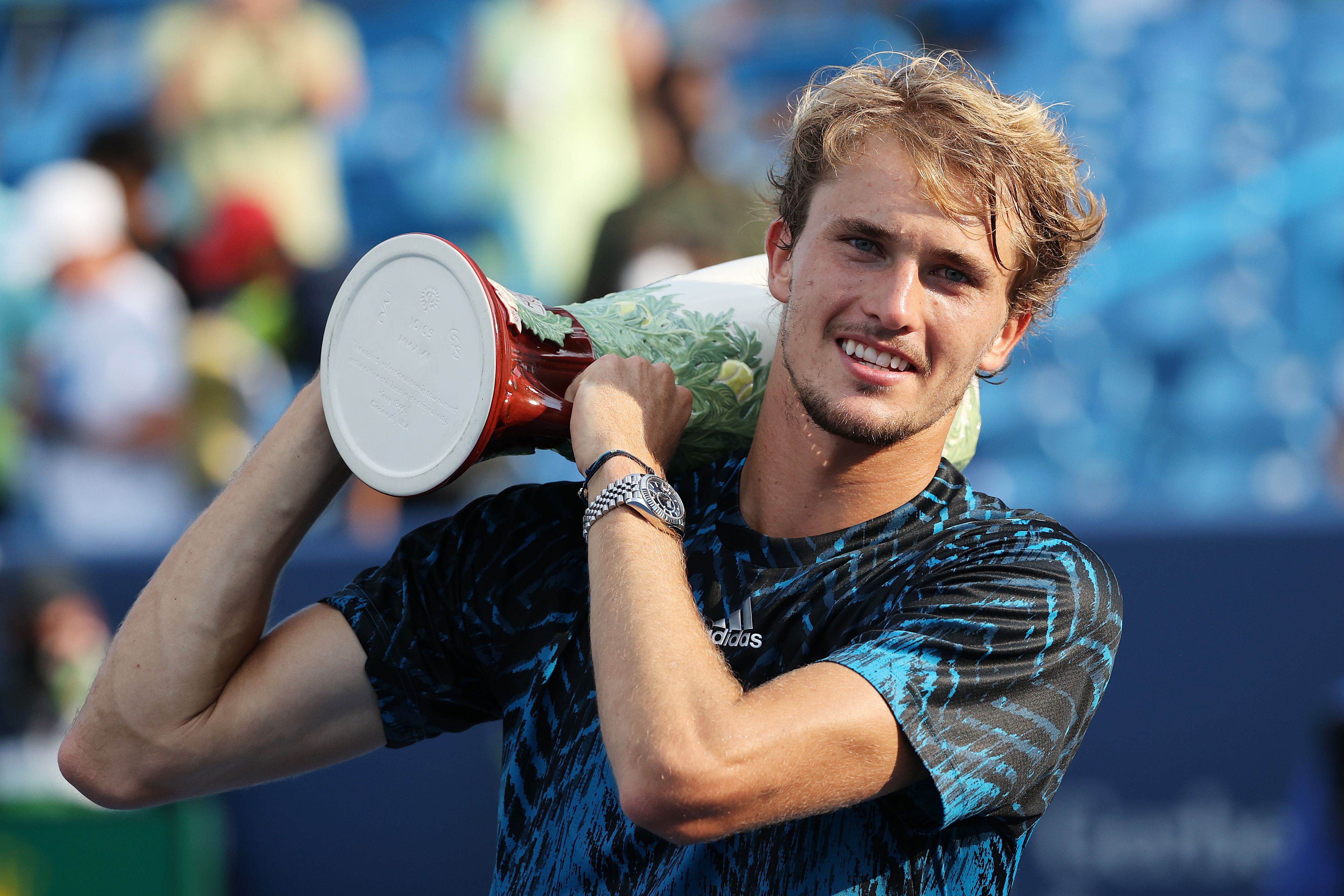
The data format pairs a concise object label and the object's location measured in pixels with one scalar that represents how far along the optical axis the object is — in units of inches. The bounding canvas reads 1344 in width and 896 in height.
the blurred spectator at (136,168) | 482.3
